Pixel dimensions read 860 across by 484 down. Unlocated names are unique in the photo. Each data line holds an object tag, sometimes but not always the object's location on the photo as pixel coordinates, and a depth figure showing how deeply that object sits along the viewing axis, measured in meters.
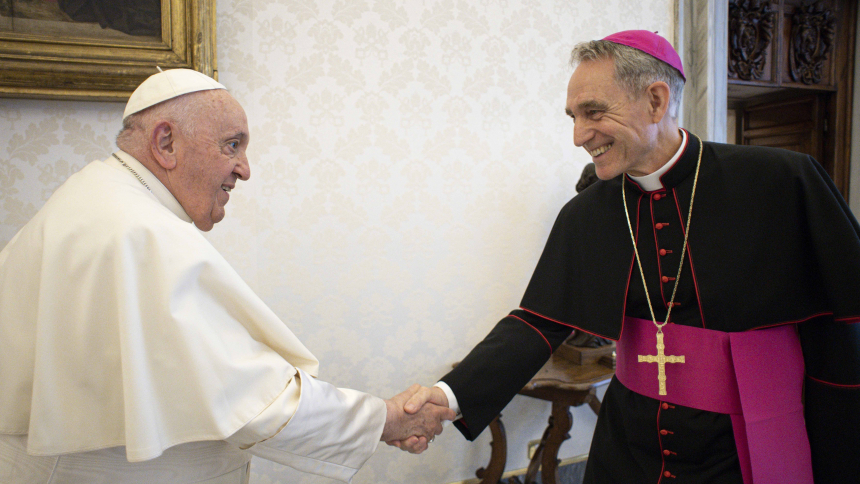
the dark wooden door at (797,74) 3.30
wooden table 2.48
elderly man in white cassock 1.10
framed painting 1.95
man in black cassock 1.31
